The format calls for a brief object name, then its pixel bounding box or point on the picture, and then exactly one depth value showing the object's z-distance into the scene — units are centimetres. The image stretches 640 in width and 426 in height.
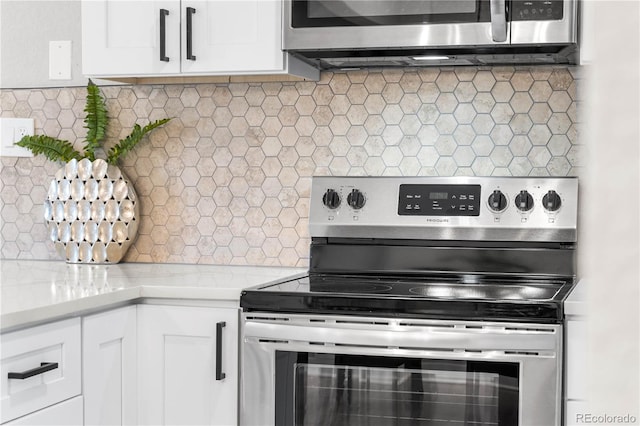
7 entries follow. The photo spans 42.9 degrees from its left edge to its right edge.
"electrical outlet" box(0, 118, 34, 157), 263
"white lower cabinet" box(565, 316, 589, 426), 164
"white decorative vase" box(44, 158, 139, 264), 247
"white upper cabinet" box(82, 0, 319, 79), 214
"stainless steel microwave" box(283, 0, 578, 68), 196
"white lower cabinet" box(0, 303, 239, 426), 172
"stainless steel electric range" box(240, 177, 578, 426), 168
